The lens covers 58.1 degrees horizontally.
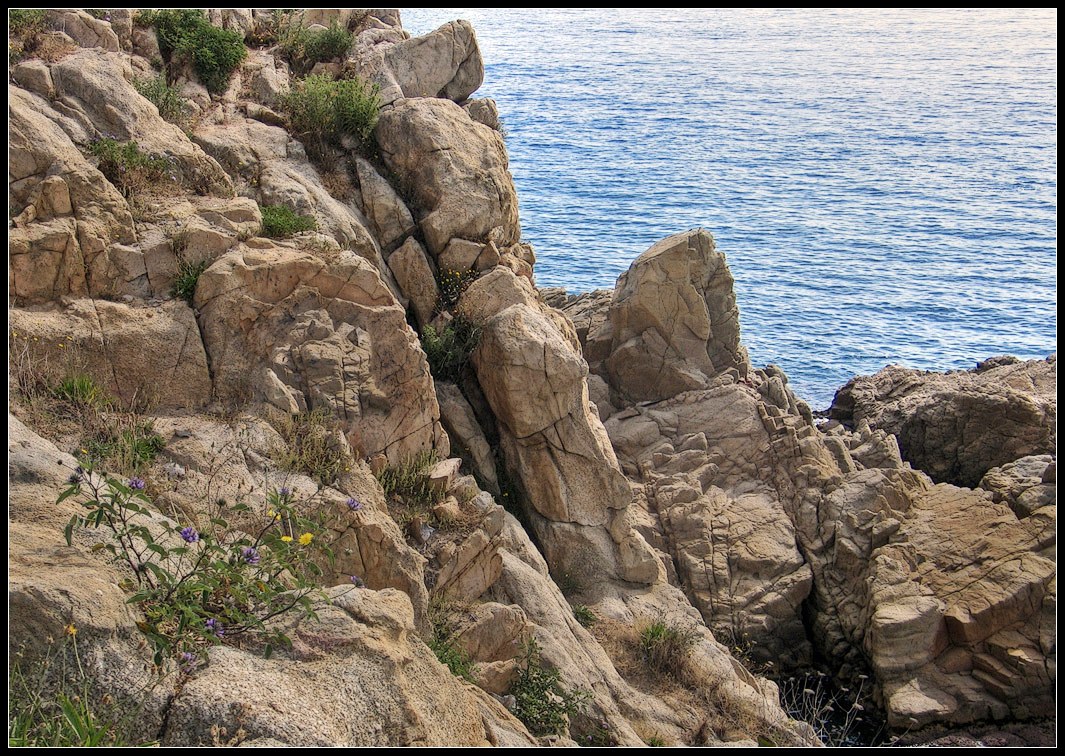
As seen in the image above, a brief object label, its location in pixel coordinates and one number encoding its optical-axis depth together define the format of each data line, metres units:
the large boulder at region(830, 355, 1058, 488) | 19.98
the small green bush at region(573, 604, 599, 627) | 13.27
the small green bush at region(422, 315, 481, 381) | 13.50
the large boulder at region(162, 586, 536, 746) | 5.34
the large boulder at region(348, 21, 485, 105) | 15.63
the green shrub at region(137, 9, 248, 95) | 14.04
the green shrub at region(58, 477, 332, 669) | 5.78
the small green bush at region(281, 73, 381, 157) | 14.09
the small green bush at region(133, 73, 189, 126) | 12.71
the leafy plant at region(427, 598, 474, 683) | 9.46
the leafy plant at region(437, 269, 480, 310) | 14.29
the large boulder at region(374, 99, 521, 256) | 14.37
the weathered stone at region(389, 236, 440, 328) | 13.98
